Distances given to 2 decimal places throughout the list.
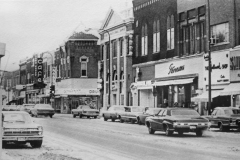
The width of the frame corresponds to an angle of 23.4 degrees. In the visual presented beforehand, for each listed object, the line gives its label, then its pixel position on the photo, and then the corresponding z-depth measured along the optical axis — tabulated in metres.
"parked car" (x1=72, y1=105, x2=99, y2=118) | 54.12
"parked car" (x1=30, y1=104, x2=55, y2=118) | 55.19
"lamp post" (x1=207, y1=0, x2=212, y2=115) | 37.67
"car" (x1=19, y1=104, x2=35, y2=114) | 55.97
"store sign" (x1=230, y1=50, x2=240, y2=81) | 39.34
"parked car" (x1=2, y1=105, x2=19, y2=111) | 45.94
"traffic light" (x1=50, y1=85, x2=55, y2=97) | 58.28
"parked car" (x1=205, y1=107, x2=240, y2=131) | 30.61
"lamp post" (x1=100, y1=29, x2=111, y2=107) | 59.20
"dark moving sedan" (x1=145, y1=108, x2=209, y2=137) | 26.48
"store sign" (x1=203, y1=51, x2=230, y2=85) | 40.59
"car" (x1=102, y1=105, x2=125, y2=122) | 46.75
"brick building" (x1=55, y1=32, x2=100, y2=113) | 64.25
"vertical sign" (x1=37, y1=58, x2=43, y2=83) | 54.91
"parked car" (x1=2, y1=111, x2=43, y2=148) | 20.73
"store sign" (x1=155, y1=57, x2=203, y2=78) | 45.28
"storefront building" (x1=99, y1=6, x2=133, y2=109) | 59.00
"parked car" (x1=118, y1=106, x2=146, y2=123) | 42.69
